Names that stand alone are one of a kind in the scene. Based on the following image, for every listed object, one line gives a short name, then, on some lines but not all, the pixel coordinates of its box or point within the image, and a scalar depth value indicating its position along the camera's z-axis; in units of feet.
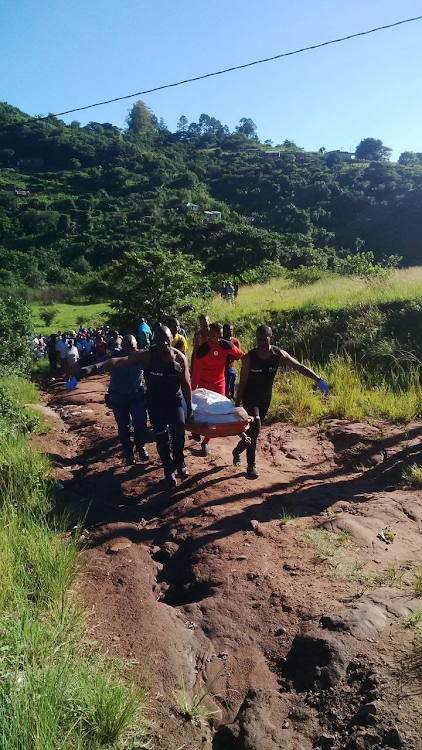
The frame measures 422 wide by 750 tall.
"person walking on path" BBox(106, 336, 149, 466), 20.34
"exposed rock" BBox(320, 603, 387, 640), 10.27
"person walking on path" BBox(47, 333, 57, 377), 53.16
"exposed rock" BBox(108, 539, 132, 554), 14.56
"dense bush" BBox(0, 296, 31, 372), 48.24
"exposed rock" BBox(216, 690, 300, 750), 8.56
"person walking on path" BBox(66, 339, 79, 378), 48.93
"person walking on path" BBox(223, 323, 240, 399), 28.14
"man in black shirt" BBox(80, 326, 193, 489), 17.29
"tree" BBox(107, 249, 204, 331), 52.24
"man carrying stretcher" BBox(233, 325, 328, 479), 18.01
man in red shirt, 20.68
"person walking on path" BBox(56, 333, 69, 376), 50.05
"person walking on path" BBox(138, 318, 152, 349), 28.15
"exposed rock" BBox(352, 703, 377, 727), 8.45
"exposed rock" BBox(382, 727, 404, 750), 7.94
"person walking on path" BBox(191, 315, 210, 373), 22.36
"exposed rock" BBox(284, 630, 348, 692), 9.56
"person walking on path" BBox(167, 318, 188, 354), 21.99
